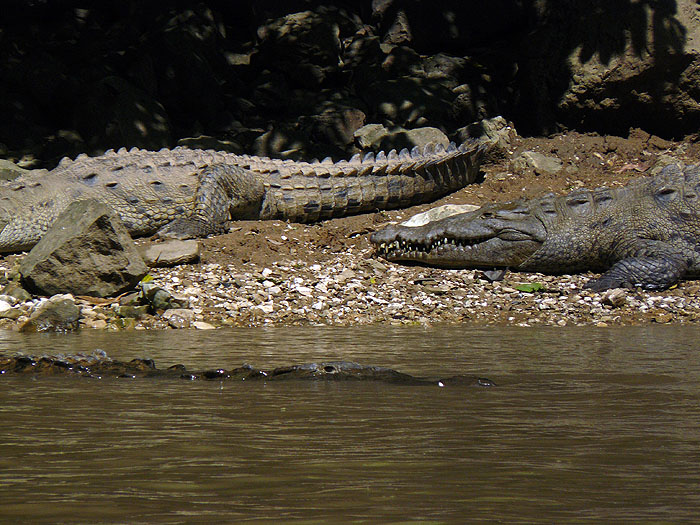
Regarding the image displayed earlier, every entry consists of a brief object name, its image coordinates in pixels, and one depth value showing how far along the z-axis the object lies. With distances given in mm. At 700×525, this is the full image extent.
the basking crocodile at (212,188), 17734
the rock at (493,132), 23406
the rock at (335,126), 25375
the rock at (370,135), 24328
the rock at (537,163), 21953
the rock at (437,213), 17812
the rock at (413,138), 23672
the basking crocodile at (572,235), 15266
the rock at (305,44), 27719
